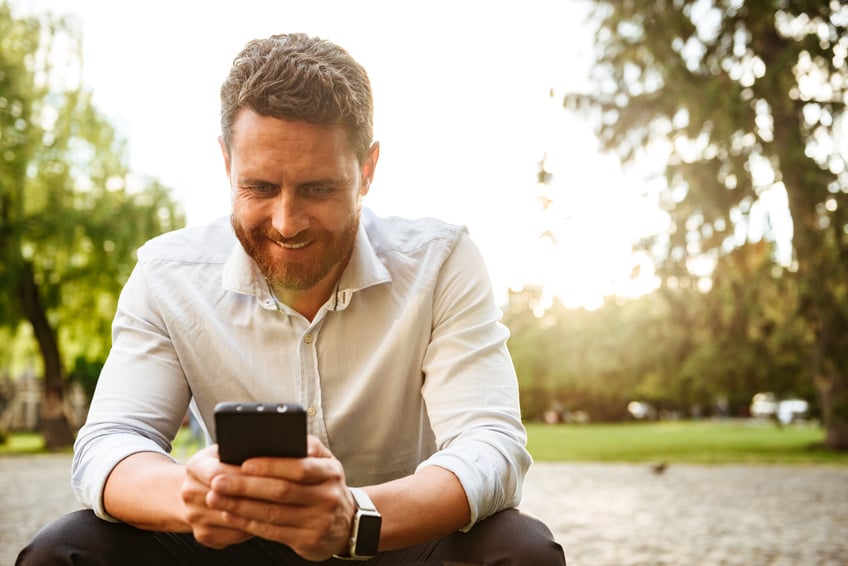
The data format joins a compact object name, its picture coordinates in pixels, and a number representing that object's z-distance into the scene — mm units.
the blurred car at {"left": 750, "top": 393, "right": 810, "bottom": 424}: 58500
